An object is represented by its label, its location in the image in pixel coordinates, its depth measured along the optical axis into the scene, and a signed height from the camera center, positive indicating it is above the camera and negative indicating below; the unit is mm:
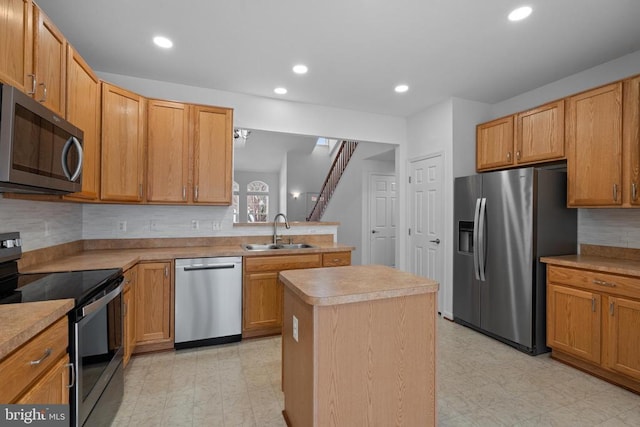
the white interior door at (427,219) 3943 -33
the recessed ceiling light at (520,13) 2168 +1465
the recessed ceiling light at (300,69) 3023 +1463
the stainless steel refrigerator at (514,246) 2881 -287
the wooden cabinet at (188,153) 3072 +631
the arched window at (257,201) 10594 +485
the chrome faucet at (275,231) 3745 -202
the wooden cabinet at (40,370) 986 -567
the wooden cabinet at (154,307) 2729 -837
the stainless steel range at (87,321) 1427 -570
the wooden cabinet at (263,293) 3113 -799
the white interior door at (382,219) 6215 -61
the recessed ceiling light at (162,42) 2549 +1455
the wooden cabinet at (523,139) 3024 +852
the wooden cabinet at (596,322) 2254 -837
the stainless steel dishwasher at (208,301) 2883 -833
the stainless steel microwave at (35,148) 1303 +325
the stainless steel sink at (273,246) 3584 -370
